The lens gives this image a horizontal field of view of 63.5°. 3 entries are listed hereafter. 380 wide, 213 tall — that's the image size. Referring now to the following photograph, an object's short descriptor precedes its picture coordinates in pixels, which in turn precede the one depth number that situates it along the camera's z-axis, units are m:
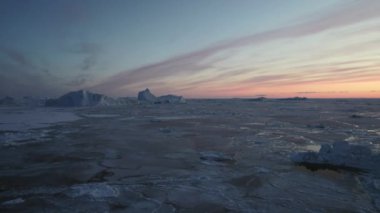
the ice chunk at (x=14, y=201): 5.21
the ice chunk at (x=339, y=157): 7.80
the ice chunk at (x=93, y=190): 5.72
